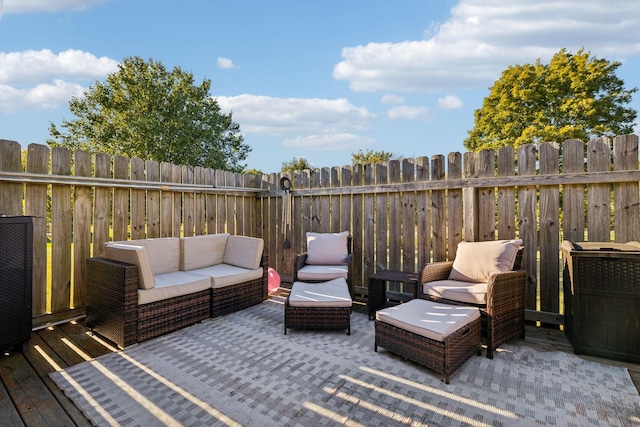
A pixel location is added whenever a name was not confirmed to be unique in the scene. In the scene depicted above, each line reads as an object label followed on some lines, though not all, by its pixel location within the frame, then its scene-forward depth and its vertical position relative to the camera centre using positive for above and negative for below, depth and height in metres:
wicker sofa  2.93 -0.75
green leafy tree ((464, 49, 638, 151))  12.23 +4.66
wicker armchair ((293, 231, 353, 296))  3.96 -0.65
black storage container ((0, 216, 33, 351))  2.58 -0.55
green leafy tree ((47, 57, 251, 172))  13.54 +4.41
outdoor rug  1.87 -1.24
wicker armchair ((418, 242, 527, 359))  2.67 -0.82
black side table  3.68 -0.93
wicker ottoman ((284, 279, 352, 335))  3.13 -1.01
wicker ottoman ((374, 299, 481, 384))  2.27 -0.96
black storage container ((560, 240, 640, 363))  2.47 -0.74
